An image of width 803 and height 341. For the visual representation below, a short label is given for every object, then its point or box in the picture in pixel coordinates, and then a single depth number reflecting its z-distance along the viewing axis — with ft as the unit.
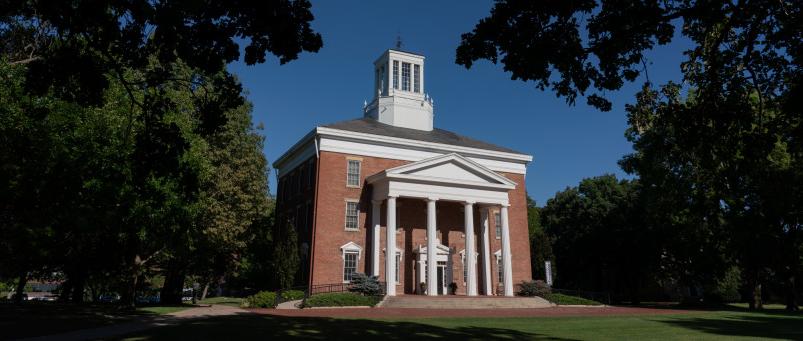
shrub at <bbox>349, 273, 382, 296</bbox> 101.24
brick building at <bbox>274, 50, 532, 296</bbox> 110.11
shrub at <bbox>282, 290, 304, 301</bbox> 97.86
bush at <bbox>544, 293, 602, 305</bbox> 110.42
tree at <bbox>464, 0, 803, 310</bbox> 30.58
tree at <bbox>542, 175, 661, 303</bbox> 148.77
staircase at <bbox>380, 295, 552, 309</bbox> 96.37
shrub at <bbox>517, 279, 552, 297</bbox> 114.73
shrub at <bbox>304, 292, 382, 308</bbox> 93.35
